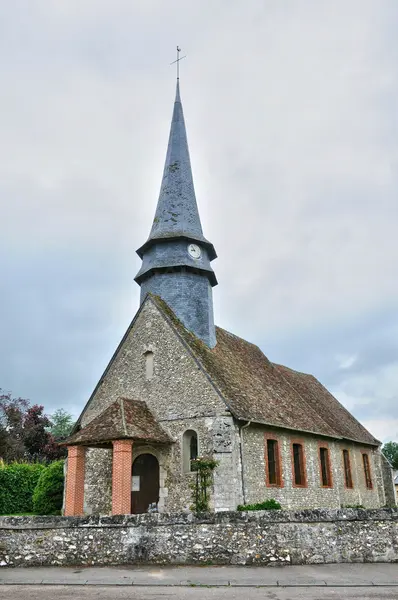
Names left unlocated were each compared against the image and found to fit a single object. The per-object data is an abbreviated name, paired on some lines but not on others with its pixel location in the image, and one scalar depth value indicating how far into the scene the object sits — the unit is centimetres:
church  1761
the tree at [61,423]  5525
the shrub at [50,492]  2116
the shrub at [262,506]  1667
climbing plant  1691
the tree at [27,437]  3222
